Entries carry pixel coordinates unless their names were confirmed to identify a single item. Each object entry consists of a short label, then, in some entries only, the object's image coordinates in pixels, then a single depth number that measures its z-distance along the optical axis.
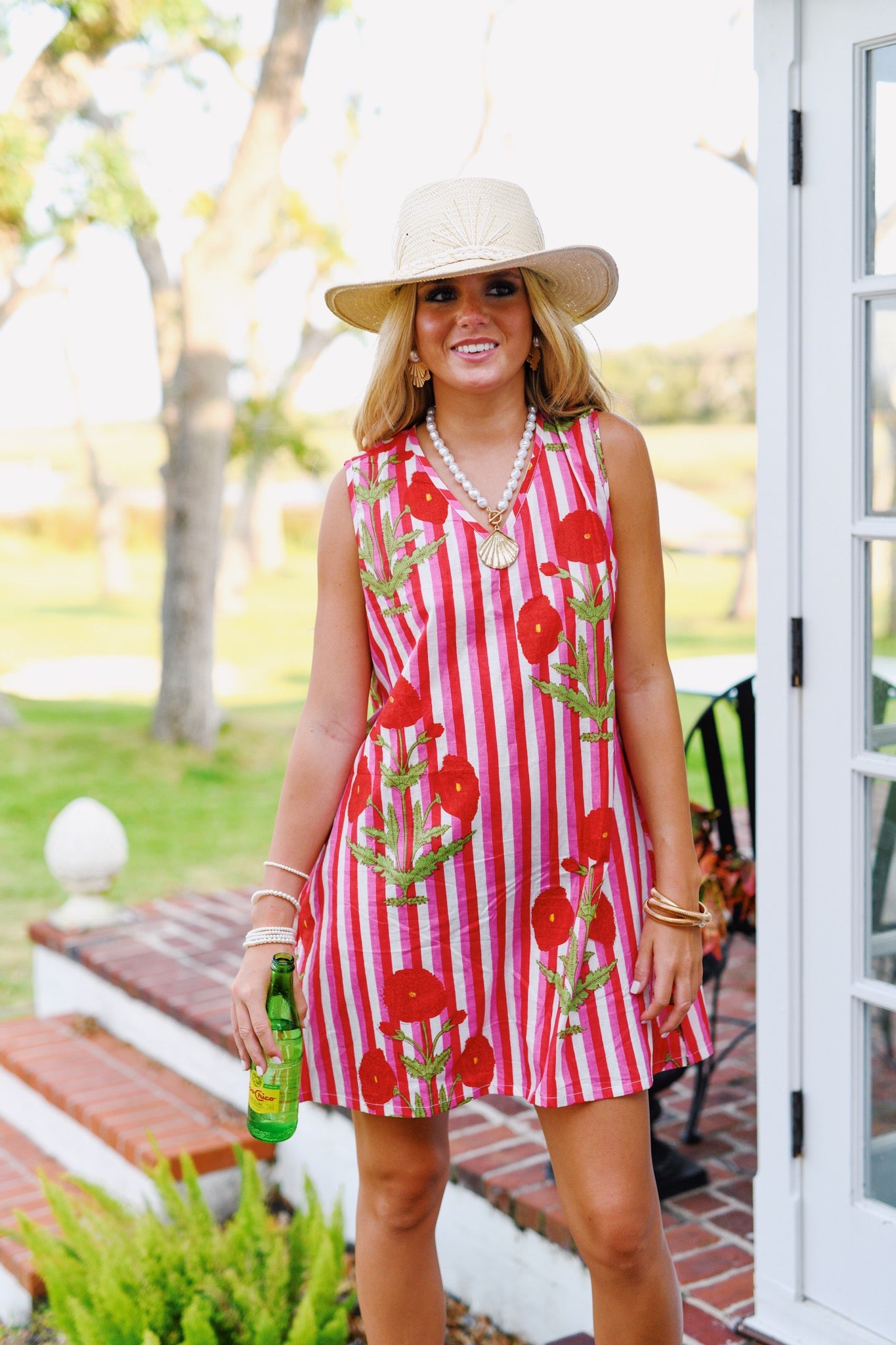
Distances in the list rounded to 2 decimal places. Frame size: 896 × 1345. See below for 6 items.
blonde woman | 1.60
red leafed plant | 2.58
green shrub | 2.29
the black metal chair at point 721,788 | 2.68
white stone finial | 4.15
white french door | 1.94
